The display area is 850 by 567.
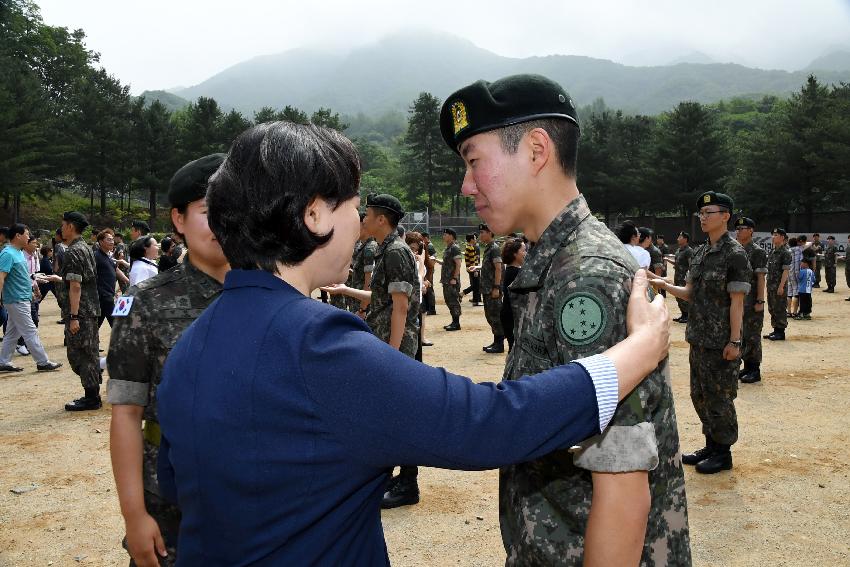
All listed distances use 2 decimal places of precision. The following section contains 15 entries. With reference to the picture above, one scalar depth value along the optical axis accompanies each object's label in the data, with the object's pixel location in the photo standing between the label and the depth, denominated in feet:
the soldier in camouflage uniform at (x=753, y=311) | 29.78
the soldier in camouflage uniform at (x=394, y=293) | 17.44
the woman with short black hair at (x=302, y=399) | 3.51
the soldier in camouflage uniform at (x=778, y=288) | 40.88
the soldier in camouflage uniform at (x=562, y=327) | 4.42
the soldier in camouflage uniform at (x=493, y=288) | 38.99
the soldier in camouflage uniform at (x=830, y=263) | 68.73
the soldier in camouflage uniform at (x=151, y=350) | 7.08
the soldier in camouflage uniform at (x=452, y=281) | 47.91
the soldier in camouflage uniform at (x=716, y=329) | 18.81
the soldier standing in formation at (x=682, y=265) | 42.01
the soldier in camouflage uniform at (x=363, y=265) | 27.50
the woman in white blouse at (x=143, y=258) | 25.57
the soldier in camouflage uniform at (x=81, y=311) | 27.02
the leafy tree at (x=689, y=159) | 167.94
